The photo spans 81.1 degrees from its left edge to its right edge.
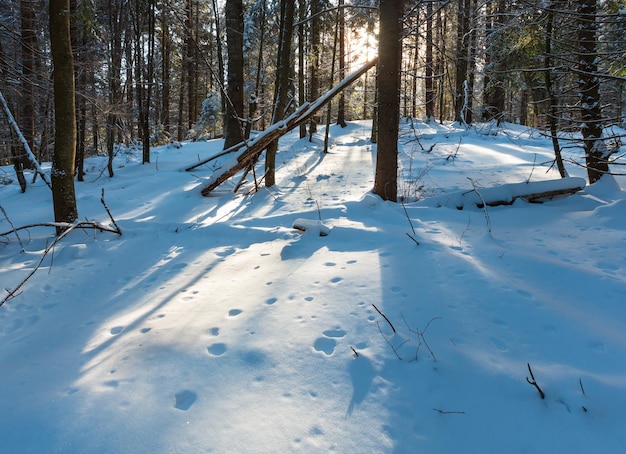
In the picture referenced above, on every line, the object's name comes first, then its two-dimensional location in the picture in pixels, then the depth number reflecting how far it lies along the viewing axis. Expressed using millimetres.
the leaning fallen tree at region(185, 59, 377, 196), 6087
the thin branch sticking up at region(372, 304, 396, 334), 2713
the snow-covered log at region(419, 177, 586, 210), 5828
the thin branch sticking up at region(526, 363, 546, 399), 2085
